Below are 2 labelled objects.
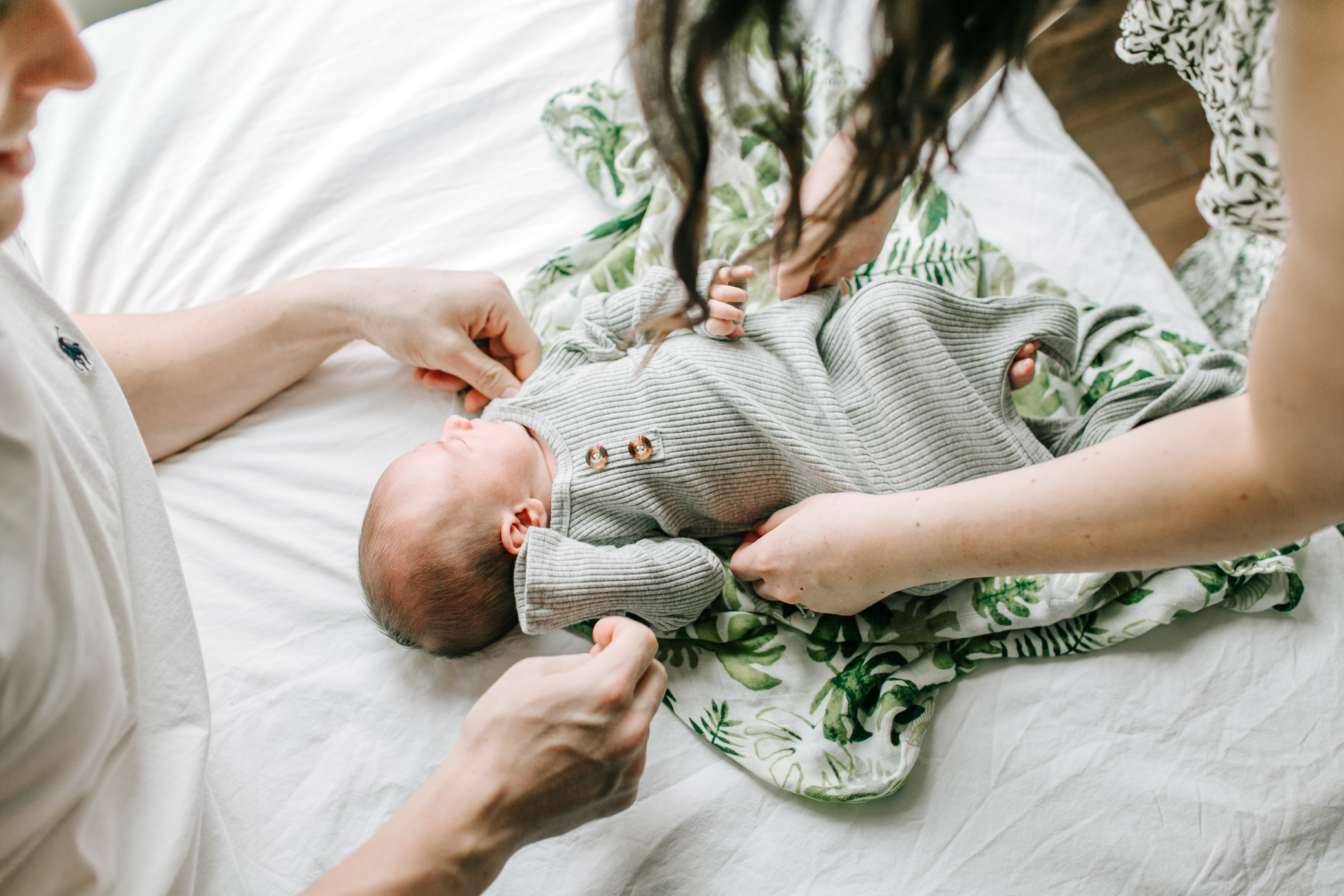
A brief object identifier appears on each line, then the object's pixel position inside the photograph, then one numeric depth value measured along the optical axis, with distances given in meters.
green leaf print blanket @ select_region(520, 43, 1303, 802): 0.90
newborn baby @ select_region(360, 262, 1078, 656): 0.93
